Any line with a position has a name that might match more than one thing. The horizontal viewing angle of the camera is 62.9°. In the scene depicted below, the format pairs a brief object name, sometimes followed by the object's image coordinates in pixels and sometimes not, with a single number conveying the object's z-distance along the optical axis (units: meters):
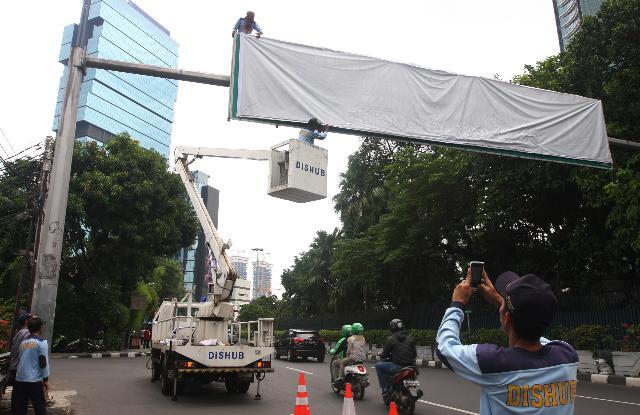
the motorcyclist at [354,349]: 10.23
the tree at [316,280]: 40.44
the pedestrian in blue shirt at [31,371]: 6.24
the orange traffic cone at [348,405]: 6.48
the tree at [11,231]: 22.61
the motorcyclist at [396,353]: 8.56
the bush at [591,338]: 15.03
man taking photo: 2.16
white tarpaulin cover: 6.57
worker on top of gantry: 6.71
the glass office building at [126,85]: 101.75
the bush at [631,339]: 13.84
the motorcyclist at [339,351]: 10.57
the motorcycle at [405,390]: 8.23
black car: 22.61
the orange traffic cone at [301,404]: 6.76
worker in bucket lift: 6.62
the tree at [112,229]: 24.55
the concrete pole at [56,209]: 6.21
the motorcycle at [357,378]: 10.17
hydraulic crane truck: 9.94
